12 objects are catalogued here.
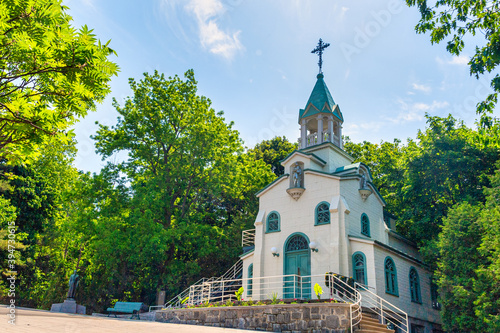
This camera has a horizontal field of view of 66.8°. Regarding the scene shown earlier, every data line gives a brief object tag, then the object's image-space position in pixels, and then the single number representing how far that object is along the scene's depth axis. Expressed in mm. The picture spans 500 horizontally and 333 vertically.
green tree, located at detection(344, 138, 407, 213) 25736
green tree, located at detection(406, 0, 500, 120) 9922
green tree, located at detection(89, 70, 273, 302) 24234
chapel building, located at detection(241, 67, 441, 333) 18016
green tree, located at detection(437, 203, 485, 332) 15498
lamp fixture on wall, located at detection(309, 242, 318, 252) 18453
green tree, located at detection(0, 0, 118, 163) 6363
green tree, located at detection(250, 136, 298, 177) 36500
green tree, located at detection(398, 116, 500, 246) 20688
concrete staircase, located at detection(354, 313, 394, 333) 12461
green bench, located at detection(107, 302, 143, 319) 21828
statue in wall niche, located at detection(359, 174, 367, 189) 20688
